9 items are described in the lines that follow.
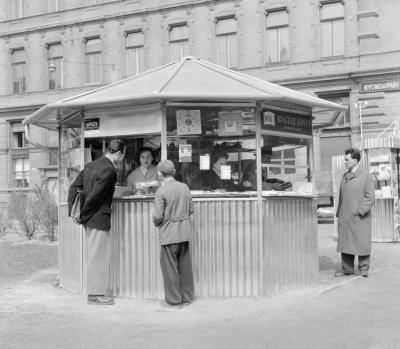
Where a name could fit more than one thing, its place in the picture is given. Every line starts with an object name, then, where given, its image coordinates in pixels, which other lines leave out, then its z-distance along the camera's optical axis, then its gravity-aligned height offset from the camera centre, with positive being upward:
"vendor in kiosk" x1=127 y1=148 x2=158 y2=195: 8.45 +0.17
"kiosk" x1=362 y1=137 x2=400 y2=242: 15.77 +0.03
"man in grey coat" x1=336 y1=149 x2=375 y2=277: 9.55 -0.44
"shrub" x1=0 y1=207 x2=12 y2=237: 19.70 -1.00
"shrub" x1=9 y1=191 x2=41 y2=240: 18.30 -0.69
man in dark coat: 7.88 -0.33
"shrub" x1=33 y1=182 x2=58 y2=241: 17.80 -0.70
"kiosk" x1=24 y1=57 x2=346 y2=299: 8.17 +0.18
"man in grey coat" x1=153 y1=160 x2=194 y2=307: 7.61 -0.53
